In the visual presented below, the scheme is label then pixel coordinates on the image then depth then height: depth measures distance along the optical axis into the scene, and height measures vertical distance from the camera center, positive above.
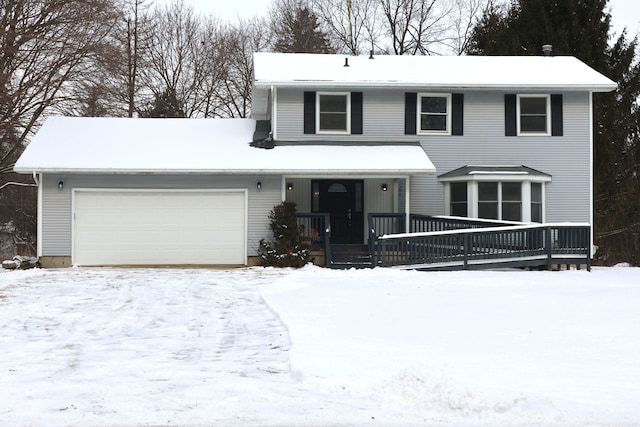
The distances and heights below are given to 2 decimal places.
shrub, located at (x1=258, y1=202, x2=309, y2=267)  18.64 -0.57
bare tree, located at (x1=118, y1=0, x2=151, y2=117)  34.41 +8.24
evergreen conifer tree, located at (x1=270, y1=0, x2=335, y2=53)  38.81 +10.44
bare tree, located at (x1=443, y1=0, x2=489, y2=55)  40.94 +10.89
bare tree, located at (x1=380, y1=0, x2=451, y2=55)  40.06 +10.73
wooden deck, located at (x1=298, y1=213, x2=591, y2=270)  17.83 -0.64
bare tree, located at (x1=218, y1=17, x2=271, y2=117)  37.27 +7.21
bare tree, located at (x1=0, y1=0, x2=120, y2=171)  24.55 +5.88
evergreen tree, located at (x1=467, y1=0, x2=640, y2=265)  31.19 +5.90
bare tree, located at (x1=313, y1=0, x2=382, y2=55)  40.66 +11.07
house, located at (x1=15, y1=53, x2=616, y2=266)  19.19 +1.54
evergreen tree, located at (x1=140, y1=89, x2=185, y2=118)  35.33 +5.45
